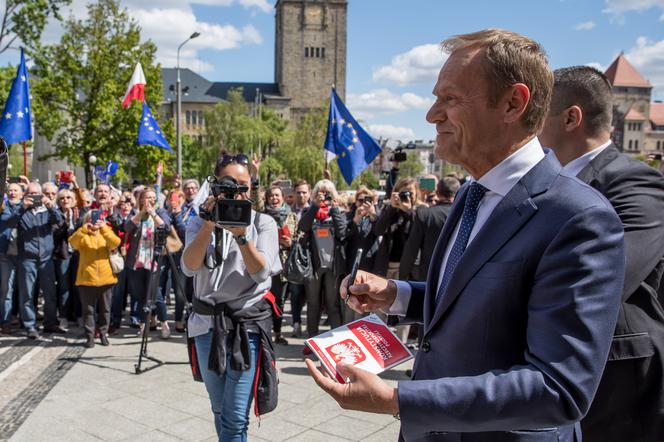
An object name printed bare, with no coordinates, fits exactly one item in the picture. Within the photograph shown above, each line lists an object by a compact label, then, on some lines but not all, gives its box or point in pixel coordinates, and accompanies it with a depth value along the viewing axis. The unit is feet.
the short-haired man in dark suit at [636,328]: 6.56
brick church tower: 290.76
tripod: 20.90
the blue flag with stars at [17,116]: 32.01
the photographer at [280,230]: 26.13
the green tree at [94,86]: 80.59
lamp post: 74.54
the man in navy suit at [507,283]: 4.17
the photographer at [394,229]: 22.94
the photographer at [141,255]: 27.02
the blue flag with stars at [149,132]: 44.78
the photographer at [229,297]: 10.53
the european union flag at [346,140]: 36.78
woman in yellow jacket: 25.44
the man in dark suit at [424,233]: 21.04
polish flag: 49.38
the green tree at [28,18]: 69.82
